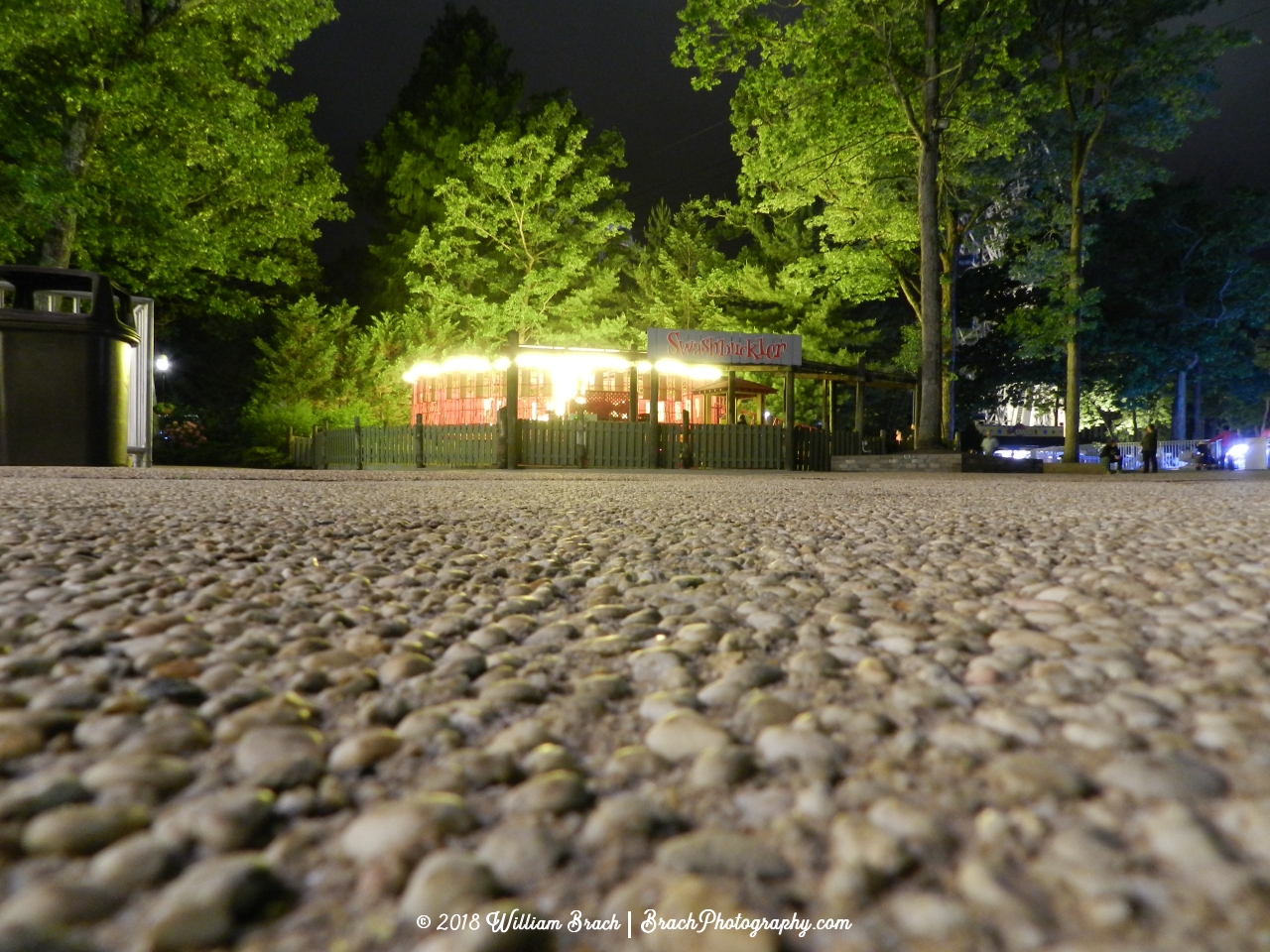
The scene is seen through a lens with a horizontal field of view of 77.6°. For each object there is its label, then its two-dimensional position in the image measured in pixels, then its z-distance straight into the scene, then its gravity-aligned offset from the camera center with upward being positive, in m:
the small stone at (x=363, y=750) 0.99 -0.38
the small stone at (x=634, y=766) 0.97 -0.39
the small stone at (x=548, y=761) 0.98 -0.39
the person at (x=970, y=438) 22.09 +0.45
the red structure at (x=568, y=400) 23.31 +1.80
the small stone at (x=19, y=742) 0.99 -0.37
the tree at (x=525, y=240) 23.59 +6.71
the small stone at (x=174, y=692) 1.20 -0.37
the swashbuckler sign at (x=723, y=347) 17.91 +2.52
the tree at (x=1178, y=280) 32.12 +7.20
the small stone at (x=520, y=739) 1.04 -0.39
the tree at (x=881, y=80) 14.60 +7.34
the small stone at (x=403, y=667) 1.34 -0.37
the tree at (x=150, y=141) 13.38 +6.27
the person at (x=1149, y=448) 22.78 +0.17
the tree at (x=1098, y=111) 18.39 +8.46
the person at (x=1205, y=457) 29.44 -0.12
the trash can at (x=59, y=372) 8.02 +0.87
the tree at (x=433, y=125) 28.39 +12.10
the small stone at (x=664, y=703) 1.17 -0.38
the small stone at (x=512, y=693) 1.22 -0.38
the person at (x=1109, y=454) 21.80 +0.00
